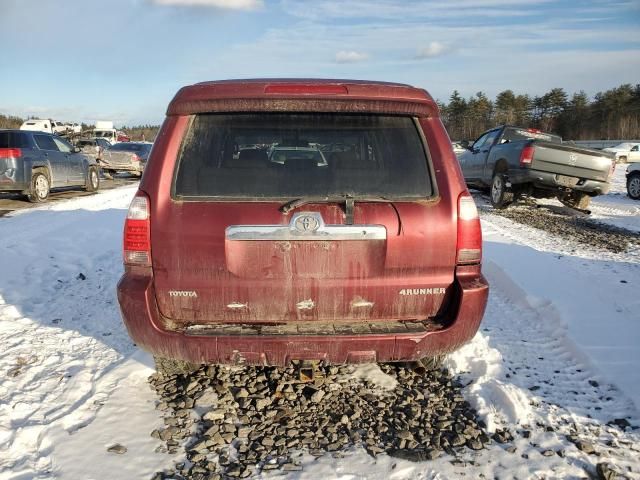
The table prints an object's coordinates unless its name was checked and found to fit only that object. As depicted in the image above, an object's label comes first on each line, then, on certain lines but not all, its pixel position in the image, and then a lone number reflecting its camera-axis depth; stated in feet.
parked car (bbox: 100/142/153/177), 72.69
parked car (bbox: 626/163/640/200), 45.72
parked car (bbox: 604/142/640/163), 108.74
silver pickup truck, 32.73
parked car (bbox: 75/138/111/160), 82.77
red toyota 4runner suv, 8.84
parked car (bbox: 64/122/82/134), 150.57
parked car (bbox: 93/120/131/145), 150.51
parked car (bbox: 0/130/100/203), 38.27
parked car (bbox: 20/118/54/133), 132.98
